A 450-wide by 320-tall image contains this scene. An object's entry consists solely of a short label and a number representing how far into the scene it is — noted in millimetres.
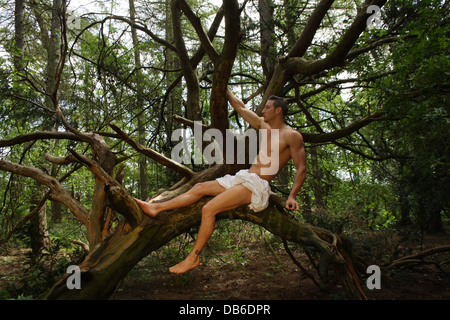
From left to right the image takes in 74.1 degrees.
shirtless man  3279
